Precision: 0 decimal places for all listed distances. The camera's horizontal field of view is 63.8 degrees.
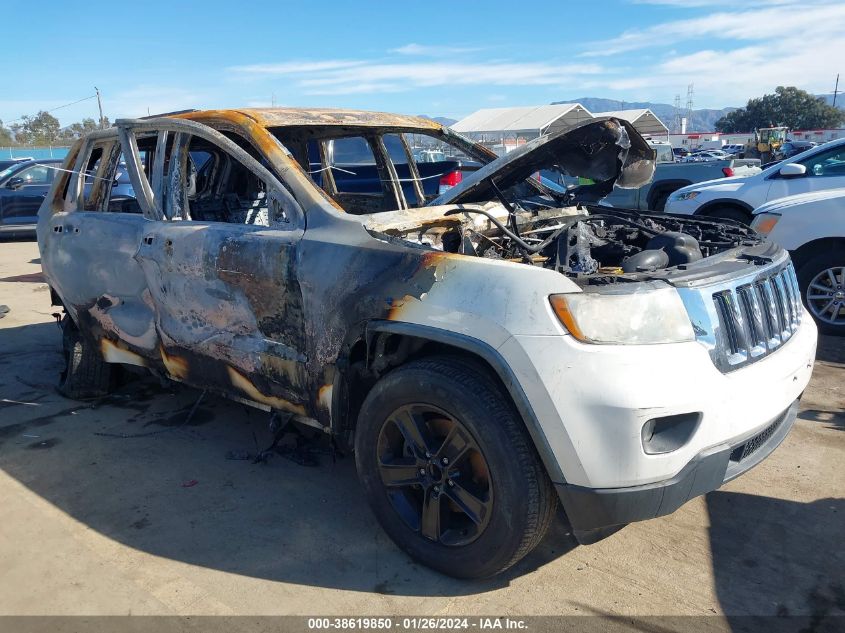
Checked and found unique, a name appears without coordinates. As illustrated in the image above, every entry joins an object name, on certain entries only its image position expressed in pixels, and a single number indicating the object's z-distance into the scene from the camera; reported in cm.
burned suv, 235
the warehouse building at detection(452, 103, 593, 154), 4056
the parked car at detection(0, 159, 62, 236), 1309
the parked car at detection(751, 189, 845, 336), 577
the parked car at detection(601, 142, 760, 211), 1118
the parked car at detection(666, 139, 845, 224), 717
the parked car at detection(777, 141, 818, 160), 3326
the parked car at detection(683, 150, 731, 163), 3797
